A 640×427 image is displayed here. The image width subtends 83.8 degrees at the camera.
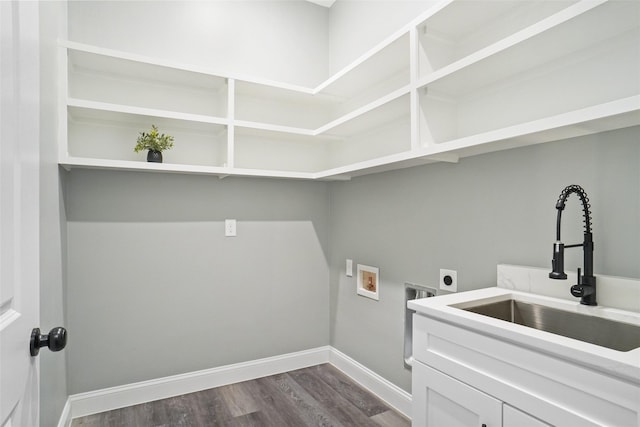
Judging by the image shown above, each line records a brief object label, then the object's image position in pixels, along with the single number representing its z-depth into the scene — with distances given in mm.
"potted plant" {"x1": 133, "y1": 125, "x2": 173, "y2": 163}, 2129
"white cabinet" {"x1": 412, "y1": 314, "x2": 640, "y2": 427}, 839
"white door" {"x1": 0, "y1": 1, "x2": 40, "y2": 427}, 661
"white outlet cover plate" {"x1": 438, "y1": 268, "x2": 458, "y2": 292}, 1859
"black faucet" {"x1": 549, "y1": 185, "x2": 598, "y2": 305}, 1215
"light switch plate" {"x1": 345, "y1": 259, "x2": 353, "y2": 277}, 2684
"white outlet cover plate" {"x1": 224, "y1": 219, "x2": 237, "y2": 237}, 2547
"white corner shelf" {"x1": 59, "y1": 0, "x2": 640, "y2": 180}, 1230
